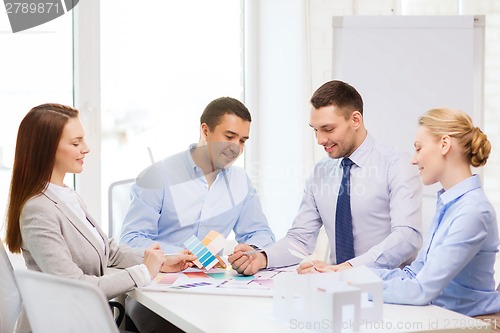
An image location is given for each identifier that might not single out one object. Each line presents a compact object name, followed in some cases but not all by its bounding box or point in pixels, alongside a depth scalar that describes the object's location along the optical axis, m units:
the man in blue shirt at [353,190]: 2.68
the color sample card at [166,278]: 2.36
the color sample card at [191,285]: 2.27
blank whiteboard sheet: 3.64
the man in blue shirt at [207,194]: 2.95
